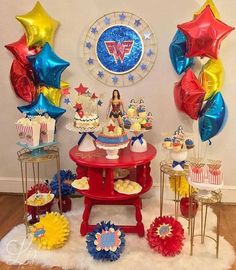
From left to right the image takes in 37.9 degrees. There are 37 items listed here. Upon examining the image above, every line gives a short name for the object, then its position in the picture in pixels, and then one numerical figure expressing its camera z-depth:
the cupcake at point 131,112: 2.23
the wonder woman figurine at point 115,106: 2.30
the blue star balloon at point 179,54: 2.29
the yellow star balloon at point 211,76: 2.34
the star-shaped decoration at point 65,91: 2.39
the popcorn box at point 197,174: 1.84
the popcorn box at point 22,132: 2.14
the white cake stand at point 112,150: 2.05
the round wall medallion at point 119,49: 2.43
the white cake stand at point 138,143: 2.24
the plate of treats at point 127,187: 2.06
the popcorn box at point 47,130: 2.18
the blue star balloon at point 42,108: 2.40
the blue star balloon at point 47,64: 2.34
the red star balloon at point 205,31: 2.14
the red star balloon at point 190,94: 2.23
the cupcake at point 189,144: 2.12
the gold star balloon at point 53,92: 2.51
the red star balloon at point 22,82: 2.50
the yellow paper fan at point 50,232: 1.99
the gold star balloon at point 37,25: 2.36
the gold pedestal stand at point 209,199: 1.86
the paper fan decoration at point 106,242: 1.87
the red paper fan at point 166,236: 1.92
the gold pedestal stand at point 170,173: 2.13
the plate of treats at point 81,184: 2.11
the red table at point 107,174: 2.06
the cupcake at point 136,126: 2.18
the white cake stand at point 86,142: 2.26
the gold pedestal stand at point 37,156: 2.19
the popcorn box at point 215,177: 1.81
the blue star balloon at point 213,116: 2.23
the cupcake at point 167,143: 2.12
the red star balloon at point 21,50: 2.43
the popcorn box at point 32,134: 2.11
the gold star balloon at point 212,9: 2.26
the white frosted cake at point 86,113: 2.18
